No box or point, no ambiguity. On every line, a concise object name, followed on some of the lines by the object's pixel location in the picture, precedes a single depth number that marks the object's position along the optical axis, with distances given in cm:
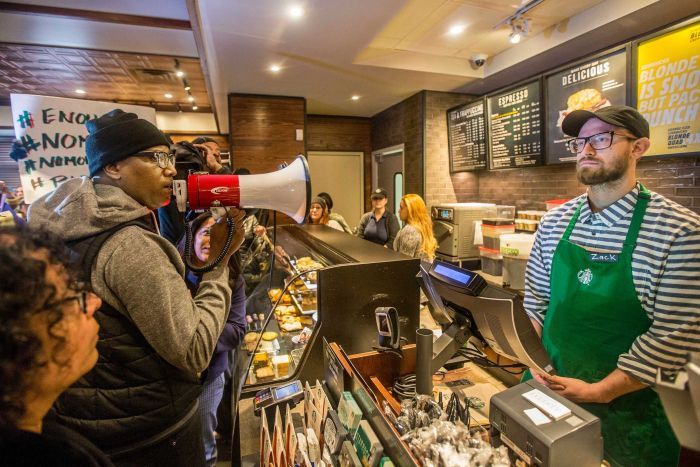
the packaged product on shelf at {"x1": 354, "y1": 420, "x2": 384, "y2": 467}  69
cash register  73
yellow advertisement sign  232
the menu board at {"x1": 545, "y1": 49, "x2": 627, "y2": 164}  275
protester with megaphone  88
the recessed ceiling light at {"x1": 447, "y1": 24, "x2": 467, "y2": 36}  324
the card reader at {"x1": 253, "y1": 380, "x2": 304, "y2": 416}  115
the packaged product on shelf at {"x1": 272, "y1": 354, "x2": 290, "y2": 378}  169
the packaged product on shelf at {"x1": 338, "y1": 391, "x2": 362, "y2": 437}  80
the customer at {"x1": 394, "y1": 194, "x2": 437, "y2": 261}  329
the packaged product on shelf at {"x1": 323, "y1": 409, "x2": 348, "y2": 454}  81
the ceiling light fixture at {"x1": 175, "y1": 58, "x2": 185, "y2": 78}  389
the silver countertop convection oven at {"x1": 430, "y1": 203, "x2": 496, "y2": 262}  400
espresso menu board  350
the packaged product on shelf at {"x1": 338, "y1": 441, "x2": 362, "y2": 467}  74
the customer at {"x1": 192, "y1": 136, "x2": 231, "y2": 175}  215
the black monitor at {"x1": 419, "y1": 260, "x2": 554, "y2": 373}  93
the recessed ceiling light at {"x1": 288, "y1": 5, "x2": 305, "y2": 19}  261
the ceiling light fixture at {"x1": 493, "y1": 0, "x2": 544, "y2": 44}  291
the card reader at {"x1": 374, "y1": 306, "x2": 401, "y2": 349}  119
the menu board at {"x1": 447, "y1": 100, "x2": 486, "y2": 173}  420
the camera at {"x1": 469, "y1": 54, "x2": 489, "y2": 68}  388
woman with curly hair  45
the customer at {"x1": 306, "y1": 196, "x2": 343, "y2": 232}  410
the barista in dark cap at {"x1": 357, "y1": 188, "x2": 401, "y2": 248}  398
